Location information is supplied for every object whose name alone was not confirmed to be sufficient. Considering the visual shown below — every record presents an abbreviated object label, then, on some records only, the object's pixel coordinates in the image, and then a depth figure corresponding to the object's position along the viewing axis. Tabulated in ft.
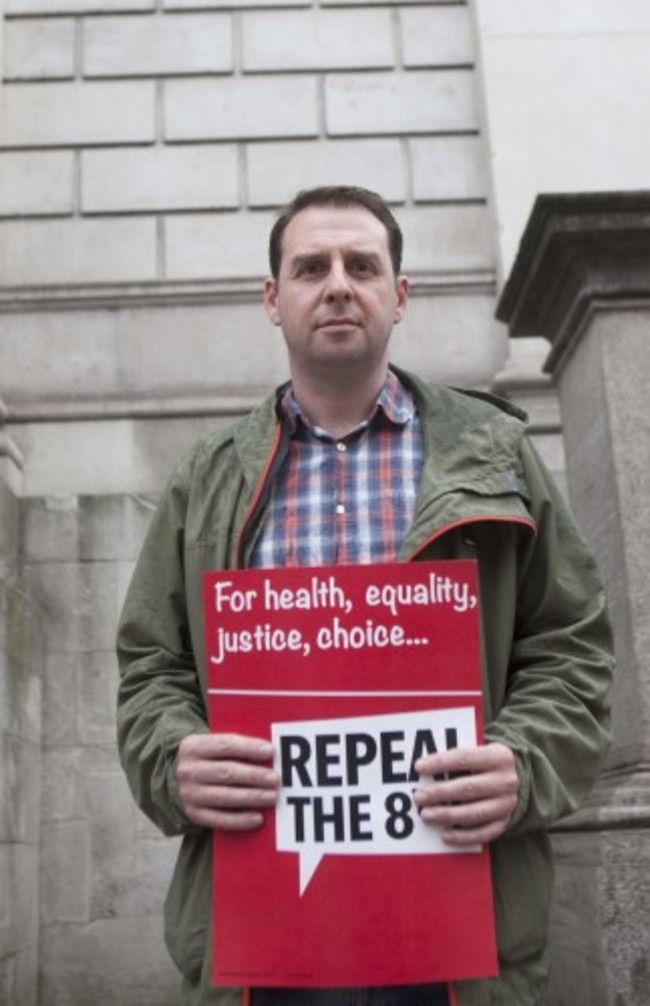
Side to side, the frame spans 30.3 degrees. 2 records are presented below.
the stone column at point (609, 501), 14.76
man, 6.60
